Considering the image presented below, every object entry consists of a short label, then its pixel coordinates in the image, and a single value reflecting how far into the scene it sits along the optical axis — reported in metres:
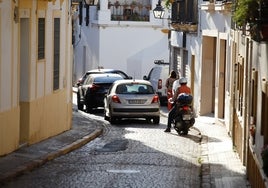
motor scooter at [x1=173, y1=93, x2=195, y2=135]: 23.09
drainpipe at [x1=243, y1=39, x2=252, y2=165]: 14.66
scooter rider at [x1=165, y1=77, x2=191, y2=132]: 23.70
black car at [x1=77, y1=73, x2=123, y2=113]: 31.70
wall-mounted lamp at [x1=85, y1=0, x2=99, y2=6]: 28.64
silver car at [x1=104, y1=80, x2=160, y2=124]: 26.44
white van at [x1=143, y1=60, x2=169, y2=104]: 35.78
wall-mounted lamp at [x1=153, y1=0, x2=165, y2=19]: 33.91
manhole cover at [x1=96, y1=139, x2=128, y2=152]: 19.64
